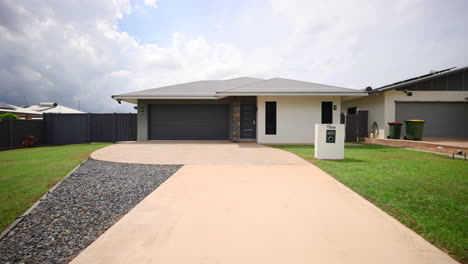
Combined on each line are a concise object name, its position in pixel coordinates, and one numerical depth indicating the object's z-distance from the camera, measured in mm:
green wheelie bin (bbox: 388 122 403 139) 12086
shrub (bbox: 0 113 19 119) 14723
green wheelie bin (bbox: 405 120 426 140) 11508
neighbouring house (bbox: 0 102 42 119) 17027
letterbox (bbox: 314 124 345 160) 7070
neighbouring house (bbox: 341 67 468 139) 13148
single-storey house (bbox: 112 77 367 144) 11812
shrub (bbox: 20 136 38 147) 11907
